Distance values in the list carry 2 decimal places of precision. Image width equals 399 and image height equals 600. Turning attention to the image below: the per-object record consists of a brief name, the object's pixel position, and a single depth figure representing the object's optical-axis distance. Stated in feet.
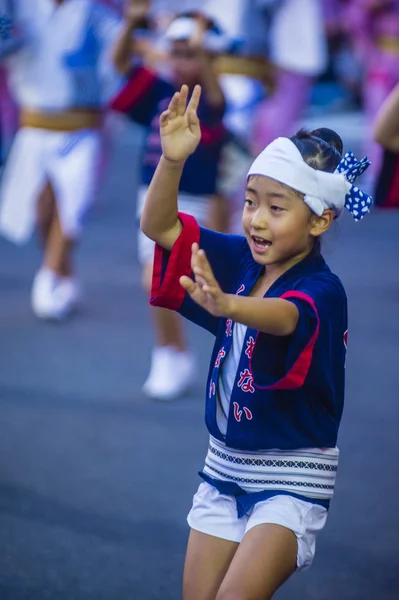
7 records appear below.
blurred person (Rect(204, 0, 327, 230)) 44.60
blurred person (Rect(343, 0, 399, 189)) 56.80
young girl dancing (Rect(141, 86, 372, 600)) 15.44
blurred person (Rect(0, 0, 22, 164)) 67.36
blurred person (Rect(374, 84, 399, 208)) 20.86
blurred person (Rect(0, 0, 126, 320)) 42.14
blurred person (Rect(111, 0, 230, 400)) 31.58
